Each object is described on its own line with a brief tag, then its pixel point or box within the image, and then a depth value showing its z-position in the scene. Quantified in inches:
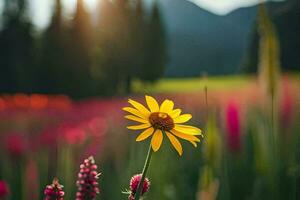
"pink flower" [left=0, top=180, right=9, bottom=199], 38.8
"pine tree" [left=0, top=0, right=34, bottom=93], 397.7
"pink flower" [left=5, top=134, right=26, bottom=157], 74.2
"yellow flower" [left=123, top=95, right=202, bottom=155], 19.2
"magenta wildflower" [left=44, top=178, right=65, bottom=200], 19.8
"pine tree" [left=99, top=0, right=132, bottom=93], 360.5
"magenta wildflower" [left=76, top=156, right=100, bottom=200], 19.4
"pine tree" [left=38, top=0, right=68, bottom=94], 389.1
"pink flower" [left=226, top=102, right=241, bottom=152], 49.7
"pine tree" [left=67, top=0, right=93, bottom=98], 379.9
